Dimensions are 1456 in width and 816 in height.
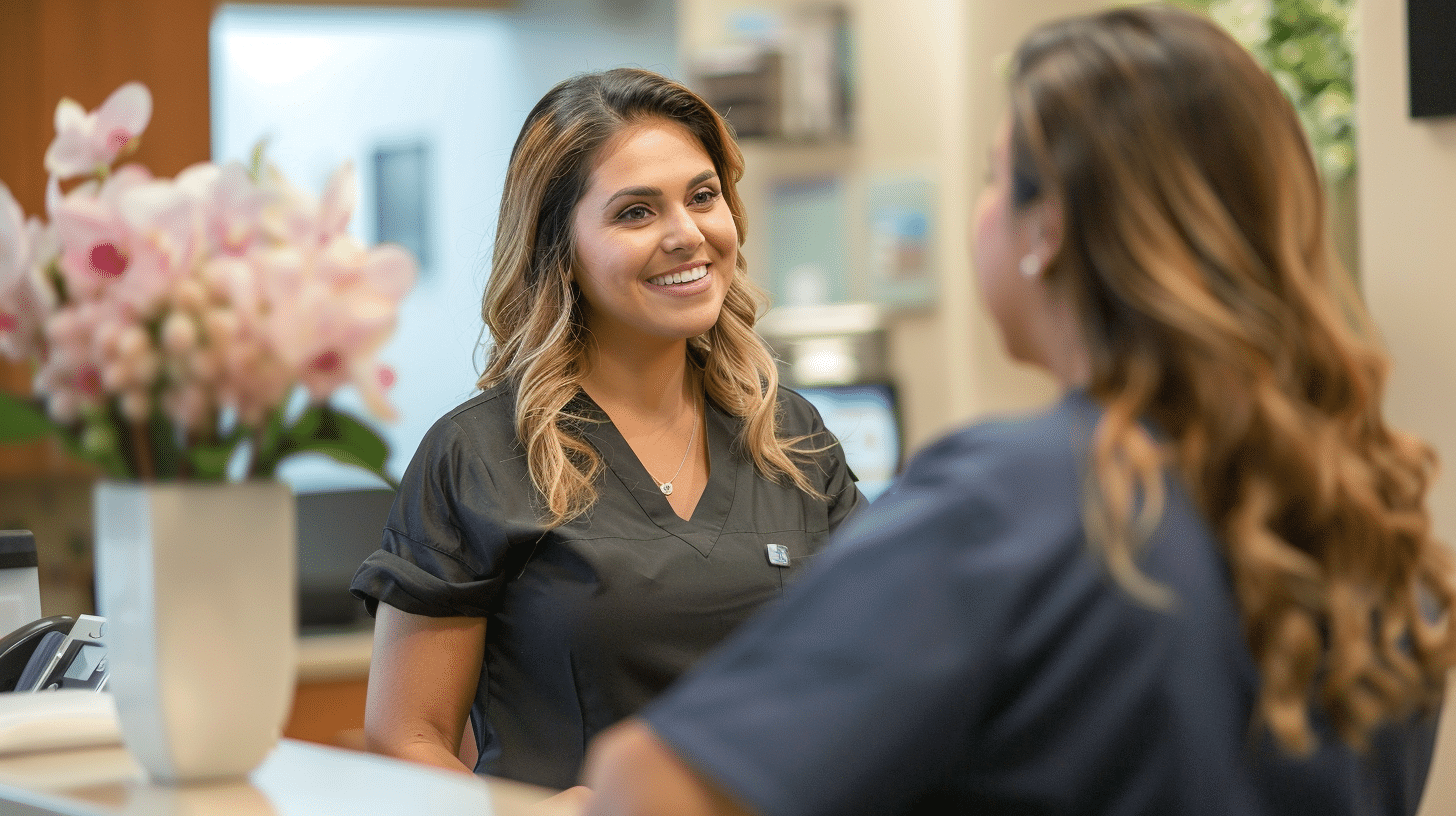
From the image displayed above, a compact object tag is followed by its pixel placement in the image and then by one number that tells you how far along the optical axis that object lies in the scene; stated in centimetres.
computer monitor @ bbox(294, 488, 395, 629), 422
